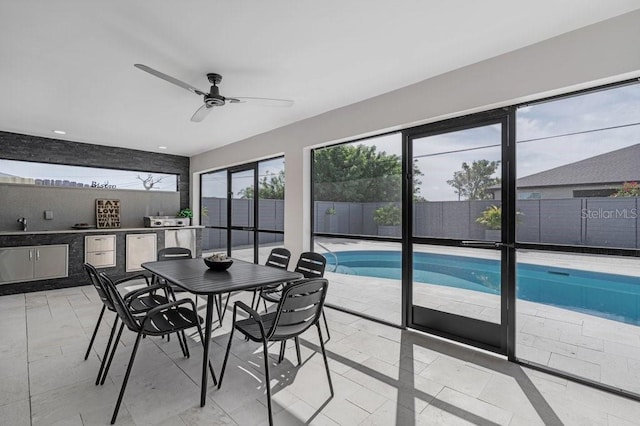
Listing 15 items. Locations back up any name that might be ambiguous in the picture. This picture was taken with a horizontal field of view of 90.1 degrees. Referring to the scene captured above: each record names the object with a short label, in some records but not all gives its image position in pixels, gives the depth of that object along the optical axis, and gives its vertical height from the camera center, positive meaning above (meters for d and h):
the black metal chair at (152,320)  2.12 -0.82
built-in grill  6.43 -0.20
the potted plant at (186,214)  7.05 -0.06
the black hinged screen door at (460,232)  2.90 -0.19
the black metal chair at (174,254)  3.90 -0.52
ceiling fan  2.82 +1.07
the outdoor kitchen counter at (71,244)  4.84 -0.55
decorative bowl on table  2.99 -0.49
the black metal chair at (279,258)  3.69 -0.55
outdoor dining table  2.20 -0.55
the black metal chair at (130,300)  2.34 -0.83
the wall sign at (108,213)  6.14 -0.04
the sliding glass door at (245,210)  5.32 +0.03
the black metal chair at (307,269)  3.22 -0.60
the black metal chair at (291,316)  2.03 -0.71
